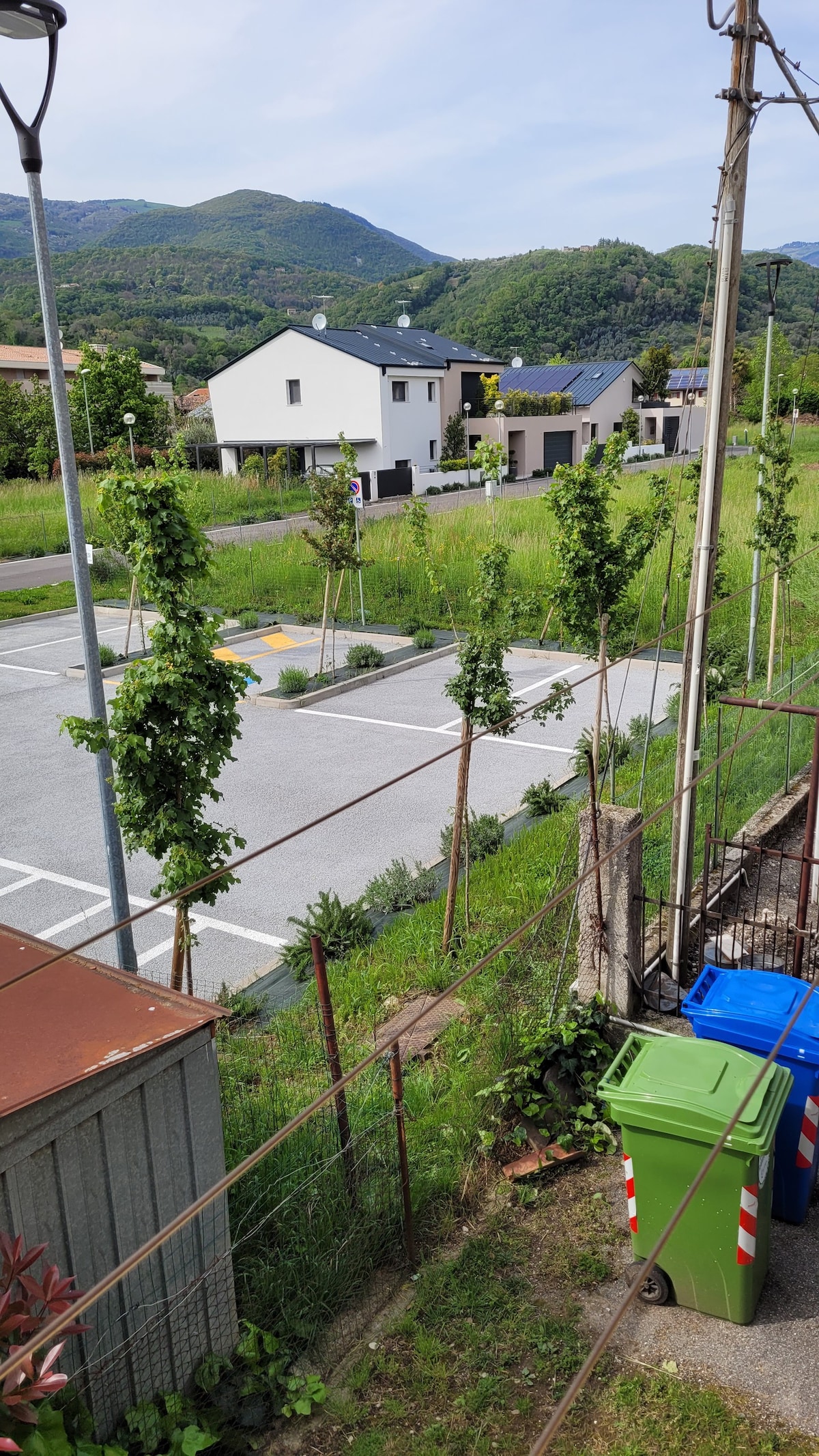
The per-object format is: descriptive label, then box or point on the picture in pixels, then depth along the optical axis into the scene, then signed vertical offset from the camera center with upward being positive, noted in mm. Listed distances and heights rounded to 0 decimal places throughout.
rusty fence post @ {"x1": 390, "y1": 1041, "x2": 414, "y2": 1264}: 4688 -3091
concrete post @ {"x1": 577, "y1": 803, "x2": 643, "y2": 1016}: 6332 -2954
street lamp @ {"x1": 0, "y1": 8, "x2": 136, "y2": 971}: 5523 +160
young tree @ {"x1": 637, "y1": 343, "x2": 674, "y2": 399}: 67500 +3335
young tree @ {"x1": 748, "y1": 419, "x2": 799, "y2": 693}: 14320 -1240
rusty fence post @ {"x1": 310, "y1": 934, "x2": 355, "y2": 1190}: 4605 -2734
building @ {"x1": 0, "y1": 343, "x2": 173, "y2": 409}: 65625 +4318
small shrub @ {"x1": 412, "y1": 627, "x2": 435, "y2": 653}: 20094 -3976
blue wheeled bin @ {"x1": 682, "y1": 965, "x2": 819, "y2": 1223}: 5039 -2974
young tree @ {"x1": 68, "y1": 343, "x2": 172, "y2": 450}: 30688 +1162
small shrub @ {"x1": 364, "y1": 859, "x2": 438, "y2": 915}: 9602 -4138
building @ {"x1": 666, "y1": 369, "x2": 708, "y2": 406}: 64856 +2064
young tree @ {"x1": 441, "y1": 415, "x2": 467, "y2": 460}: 53812 -737
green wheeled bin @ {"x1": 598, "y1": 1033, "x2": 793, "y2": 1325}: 4383 -3075
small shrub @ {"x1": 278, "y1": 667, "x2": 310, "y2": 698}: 17031 -3966
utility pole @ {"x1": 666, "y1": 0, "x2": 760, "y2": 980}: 6055 -228
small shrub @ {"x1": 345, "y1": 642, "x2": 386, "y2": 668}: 18719 -3958
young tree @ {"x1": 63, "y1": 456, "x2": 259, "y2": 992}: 6348 -1651
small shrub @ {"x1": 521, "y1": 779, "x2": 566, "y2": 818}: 11516 -4020
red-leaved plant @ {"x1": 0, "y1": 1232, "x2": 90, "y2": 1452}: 3037 -2597
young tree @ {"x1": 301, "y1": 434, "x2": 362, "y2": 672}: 17766 -1461
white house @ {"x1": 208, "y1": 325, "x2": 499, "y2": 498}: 47656 +1258
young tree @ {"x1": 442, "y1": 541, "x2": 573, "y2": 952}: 8766 -2089
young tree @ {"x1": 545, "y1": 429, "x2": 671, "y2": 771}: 11500 -1362
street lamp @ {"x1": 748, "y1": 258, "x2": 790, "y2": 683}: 13461 +323
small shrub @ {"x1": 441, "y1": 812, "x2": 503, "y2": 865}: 10365 -4016
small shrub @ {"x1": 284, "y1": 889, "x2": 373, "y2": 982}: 8648 -4086
